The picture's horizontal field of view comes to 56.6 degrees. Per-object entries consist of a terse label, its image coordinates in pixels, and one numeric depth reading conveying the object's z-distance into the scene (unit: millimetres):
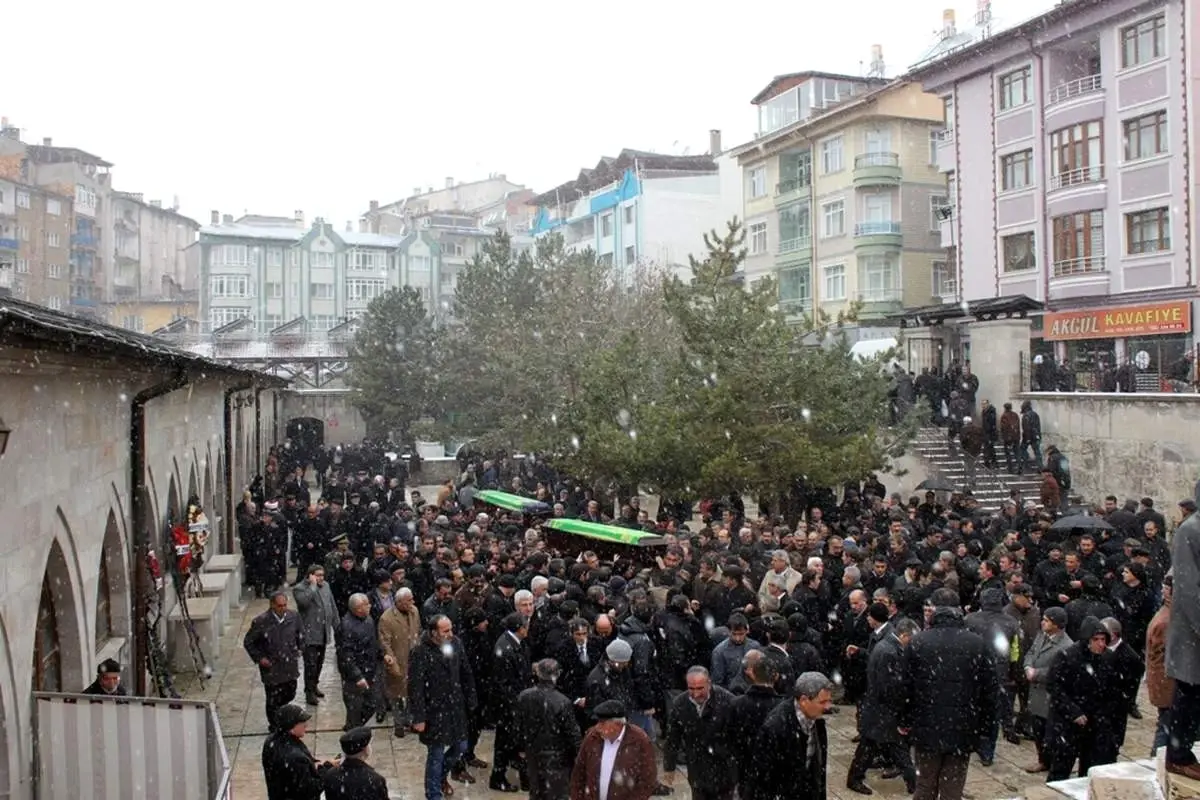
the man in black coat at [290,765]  6895
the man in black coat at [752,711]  7082
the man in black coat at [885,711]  8258
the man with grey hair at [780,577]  11676
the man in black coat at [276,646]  10516
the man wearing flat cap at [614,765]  7004
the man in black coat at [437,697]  8812
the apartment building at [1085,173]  27266
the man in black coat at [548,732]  8000
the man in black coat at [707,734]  7363
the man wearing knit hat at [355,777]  6598
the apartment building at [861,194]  41031
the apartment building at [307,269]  73750
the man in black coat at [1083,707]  8070
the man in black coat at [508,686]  9305
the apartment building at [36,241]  67000
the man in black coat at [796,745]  6707
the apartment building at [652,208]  58062
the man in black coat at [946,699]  7613
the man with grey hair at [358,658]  10258
